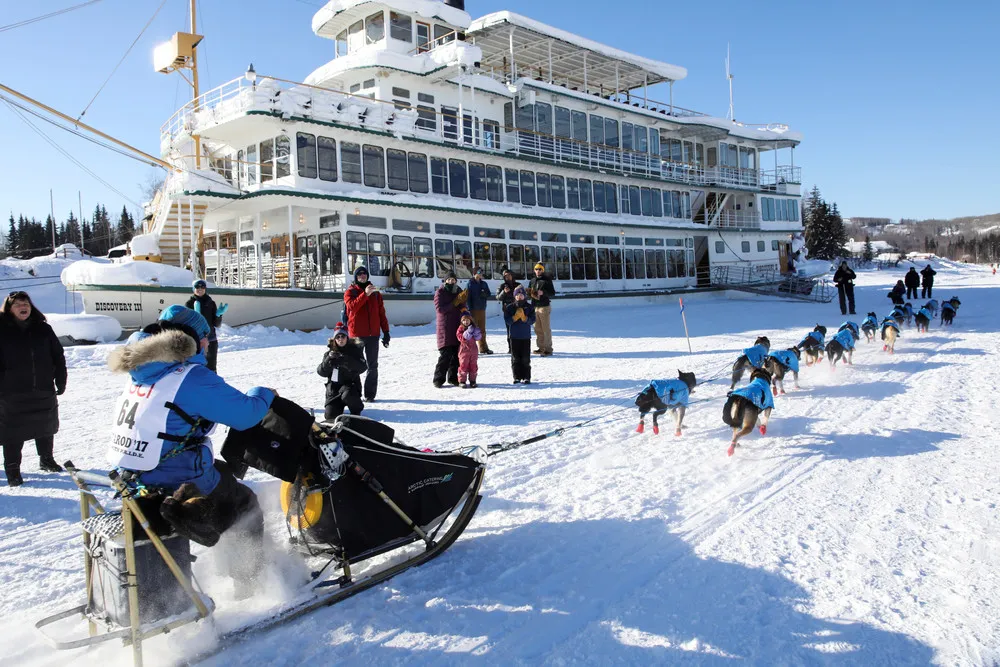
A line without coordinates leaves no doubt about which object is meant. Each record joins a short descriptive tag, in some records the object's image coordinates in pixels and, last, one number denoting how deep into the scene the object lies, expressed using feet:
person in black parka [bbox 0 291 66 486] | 16.79
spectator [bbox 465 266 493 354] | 35.68
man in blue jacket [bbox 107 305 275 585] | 9.06
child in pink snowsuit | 28.96
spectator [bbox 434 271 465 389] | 28.94
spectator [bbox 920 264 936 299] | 76.28
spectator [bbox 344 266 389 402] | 26.12
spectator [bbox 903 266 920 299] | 73.36
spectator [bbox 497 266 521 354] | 34.64
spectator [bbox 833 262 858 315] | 58.29
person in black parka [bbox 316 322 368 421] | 21.11
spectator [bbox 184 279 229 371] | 28.50
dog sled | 8.89
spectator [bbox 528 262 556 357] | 35.81
